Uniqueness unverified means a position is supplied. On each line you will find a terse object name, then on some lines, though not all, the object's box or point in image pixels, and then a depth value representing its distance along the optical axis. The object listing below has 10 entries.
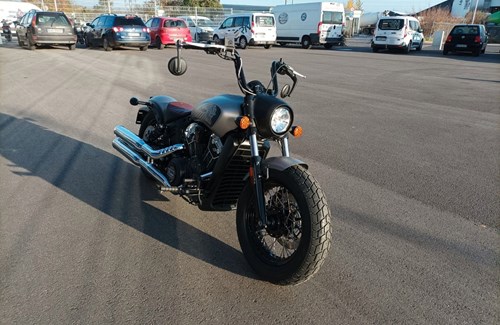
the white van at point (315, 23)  25.38
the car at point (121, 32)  19.17
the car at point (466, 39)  22.67
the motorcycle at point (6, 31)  26.33
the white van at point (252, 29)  23.95
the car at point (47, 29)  17.97
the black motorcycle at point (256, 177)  2.56
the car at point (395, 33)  22.83
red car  21.83
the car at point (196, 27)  26.42
